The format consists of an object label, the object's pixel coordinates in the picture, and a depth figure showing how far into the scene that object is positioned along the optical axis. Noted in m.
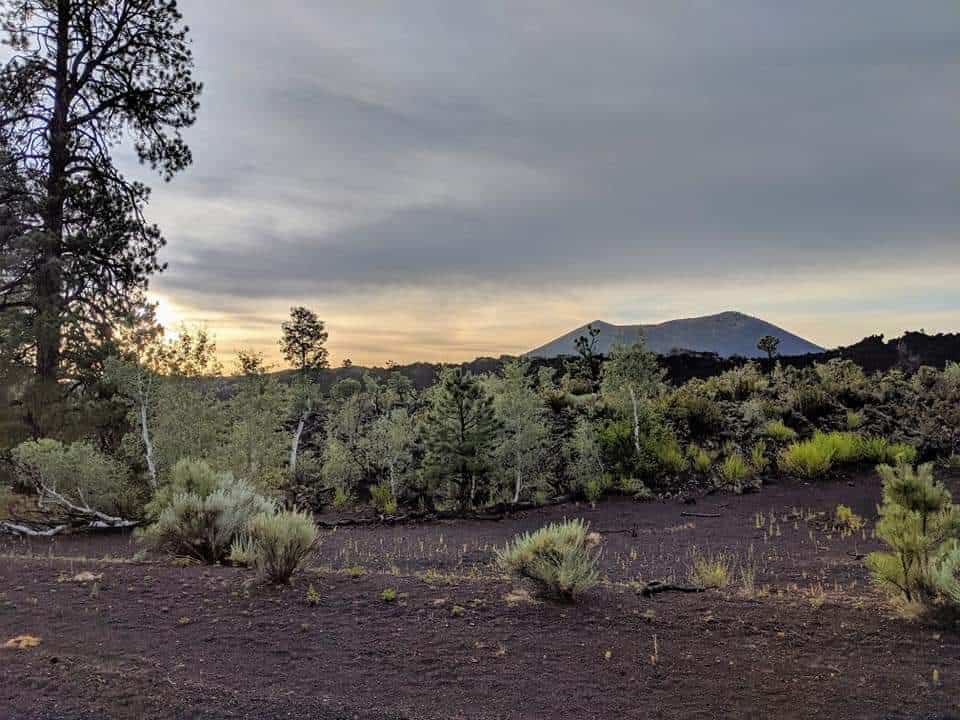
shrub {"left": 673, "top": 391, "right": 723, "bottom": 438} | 19.78
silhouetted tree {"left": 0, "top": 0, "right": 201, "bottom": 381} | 15.15
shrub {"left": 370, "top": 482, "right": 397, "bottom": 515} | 16.58
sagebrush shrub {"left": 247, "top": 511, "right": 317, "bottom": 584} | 6.66
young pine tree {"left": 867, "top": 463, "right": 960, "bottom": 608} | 5.71
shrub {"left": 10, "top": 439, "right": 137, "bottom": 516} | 12.67
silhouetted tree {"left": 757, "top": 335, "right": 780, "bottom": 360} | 40.51
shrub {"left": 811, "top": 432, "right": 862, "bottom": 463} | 16.22
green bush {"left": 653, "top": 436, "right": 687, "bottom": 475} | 16.84
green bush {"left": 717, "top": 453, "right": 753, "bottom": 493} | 15.97
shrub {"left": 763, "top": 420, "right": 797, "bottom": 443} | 18.42
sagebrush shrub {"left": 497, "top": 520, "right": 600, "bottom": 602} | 6.13
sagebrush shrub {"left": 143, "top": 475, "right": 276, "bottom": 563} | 8.35
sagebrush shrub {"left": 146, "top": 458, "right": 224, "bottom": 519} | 10.19
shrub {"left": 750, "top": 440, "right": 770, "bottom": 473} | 16.72
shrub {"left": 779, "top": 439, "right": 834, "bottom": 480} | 15.71
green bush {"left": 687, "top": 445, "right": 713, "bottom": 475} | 16.83
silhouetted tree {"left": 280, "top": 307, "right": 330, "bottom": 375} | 22.39
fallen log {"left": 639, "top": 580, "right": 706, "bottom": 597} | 6.63
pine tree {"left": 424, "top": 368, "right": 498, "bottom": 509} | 15.91
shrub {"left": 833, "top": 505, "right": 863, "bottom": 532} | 11.58
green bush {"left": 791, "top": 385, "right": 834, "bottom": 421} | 20.61
